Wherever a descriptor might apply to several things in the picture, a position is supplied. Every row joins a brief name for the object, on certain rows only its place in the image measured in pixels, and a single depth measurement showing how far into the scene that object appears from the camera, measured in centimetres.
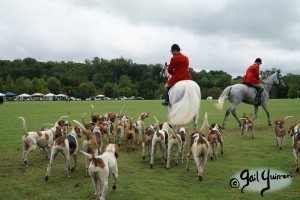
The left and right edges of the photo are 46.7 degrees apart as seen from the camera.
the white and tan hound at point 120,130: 1219
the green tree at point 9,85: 9944
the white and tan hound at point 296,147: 798
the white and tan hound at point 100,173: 605
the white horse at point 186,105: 940
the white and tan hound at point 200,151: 769
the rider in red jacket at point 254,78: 1666
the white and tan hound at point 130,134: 1098
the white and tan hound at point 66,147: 796
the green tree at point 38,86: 9981
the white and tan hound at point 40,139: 925
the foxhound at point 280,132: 1116
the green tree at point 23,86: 10056
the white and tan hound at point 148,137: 992
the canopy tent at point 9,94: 9126
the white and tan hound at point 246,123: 1366
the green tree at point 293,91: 10056
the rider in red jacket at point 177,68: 1136
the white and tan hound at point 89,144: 820
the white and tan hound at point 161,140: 919
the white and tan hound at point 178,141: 912
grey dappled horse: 1627
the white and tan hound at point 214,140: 981
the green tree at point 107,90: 10862
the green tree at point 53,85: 10494
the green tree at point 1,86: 9397
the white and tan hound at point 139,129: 1236
